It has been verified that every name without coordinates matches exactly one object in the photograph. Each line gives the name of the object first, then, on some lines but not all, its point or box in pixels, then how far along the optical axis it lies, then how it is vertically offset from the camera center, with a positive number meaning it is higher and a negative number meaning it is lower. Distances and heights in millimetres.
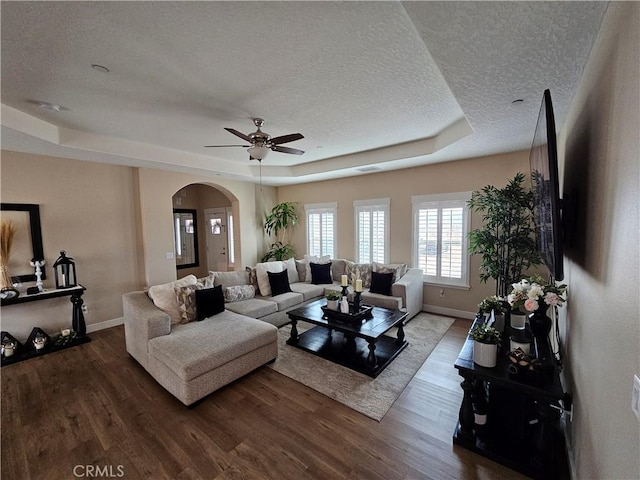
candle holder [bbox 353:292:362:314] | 3553 -1044
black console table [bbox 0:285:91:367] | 3381 -1350
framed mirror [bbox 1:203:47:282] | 3678 -137
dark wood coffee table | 3088 -1604
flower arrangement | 2008 -575
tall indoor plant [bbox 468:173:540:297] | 3652 -216
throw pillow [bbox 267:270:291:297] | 4629 -1008
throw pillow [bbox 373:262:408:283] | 4741 -817
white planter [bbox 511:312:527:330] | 2406 -889
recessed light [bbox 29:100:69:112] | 2707 +1280
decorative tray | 3403 -1166
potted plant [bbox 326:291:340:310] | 3596 -1030
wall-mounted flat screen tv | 1409 +174
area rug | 2545 -1661
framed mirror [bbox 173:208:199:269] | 7383 -295
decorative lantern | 3918 -631
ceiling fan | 2947 +944
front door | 7535 -366
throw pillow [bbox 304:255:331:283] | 5684 -773
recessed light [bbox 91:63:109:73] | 2109 +1277
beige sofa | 2504 -1205
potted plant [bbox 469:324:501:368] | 1936 -907
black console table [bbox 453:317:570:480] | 1761 -1431
